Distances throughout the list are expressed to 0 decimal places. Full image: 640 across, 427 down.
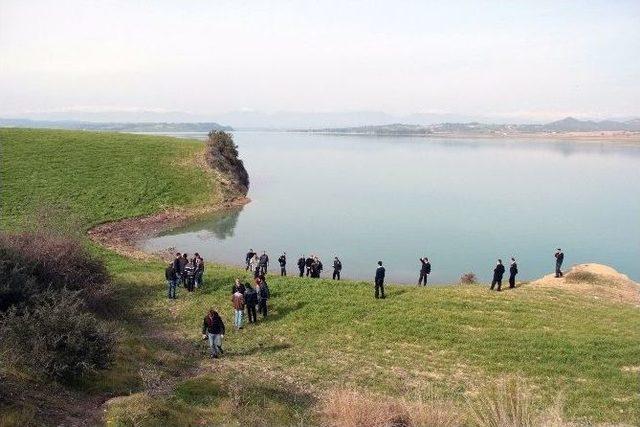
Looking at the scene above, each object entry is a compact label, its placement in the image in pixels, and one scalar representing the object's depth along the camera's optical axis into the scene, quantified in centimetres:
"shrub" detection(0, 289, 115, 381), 1127
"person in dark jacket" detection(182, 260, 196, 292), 2278
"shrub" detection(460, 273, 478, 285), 2713
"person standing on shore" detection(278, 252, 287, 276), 2734
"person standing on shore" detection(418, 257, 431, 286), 2531
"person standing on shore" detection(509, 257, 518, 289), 2323
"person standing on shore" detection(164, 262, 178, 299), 2169
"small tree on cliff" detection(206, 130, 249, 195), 6128
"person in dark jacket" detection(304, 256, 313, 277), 2665
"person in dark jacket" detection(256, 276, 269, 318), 2014
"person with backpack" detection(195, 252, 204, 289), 2305
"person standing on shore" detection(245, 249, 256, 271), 2803
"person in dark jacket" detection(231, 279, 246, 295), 1928
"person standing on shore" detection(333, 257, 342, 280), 2656
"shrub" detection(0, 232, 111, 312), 1446
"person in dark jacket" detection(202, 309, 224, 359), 1609
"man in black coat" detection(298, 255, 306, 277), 2731
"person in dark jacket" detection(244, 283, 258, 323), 1947
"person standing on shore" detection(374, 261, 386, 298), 2052
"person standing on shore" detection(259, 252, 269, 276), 2664
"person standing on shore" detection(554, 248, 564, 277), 2539
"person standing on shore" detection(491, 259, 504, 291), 2222
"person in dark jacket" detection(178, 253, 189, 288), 2283
